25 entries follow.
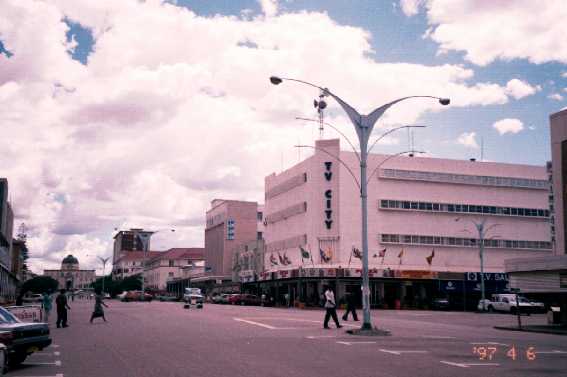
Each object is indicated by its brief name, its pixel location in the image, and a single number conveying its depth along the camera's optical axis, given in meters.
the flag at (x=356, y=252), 66.16
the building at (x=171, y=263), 159.12
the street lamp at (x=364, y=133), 24.88
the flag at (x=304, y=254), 65.88
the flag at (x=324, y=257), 66.06
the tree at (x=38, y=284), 166.62
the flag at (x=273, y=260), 78.57
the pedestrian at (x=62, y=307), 27.72
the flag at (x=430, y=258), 67.61
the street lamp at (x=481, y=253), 57.62
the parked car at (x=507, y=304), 52.25
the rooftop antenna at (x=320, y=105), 70.19
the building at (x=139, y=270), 193.40
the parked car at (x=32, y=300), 63.11
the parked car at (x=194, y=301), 50.15
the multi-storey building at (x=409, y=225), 67.31
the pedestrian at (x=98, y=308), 30.28
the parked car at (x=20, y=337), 13.30
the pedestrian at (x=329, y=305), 25.72
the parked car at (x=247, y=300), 68.69
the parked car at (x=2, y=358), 10.76
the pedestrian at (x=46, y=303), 32.88
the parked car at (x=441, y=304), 62.19
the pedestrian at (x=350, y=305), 32.25
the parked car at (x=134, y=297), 80.25
